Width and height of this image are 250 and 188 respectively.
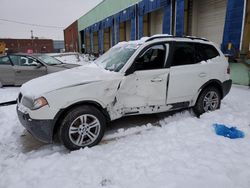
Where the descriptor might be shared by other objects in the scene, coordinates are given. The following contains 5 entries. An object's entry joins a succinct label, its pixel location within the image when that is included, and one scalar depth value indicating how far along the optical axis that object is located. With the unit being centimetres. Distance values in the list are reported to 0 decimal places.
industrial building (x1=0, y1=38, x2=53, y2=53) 5845
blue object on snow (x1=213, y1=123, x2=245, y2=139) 382
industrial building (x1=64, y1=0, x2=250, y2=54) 795
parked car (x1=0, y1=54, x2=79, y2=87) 836
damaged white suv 329
